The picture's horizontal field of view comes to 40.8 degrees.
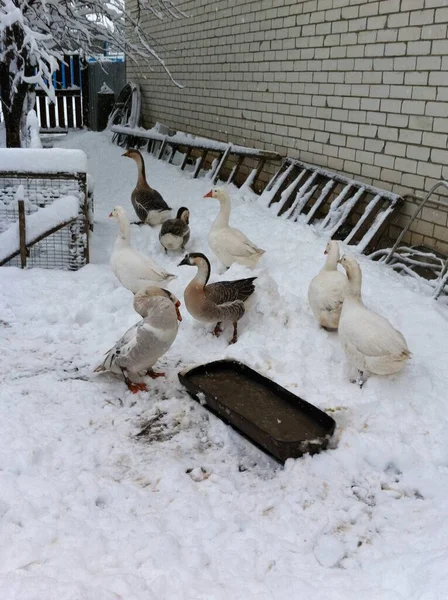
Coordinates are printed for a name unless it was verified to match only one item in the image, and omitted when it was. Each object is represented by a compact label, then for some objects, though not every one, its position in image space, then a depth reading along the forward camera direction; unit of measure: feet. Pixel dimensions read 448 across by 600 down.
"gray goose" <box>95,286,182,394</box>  14.76
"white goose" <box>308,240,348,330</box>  16.43
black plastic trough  12.42
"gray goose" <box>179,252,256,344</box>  17.21
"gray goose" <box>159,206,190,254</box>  25.03
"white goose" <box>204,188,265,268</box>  21.29
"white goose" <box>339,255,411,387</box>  13.69
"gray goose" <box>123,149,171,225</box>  29.40
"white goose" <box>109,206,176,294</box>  19.38
